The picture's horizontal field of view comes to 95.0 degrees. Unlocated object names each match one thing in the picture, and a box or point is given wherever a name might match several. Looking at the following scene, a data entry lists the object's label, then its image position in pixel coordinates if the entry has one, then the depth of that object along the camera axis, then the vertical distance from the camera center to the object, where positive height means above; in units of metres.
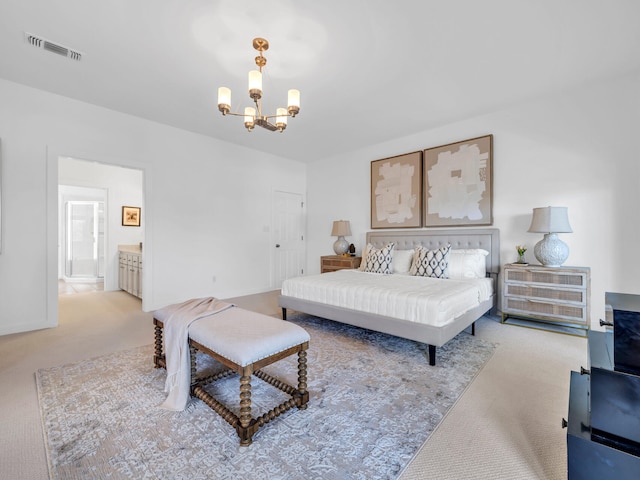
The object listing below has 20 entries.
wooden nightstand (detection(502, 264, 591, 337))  3.19 -0.65
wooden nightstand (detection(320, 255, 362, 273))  5.25 -0.44
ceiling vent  2.53 +1.71
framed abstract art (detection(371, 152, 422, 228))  4.83 +0.83
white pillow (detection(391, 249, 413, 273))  4.35 -0.32
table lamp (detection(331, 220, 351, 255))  5.58 +0.11
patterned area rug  1.41 -1.10
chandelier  2.29 +1.16
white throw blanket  1.91 -0.77
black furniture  1.01 -0.71
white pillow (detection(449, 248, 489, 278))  3.77 -0.32
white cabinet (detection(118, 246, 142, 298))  5.07 -0.63
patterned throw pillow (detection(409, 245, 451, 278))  3.84 -0.32
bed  2.60 -0.62
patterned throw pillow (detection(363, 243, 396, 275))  4.32 -0.32
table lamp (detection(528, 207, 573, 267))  3.33 +0.11
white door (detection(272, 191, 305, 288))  6.17 +0.05
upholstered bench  1.61 -0.68
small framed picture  6.30 +0.45
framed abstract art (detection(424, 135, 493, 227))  4.14 +0.84
